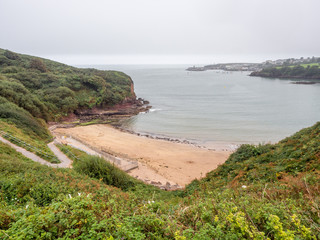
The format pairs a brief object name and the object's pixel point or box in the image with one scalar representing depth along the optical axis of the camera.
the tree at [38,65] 49.32
